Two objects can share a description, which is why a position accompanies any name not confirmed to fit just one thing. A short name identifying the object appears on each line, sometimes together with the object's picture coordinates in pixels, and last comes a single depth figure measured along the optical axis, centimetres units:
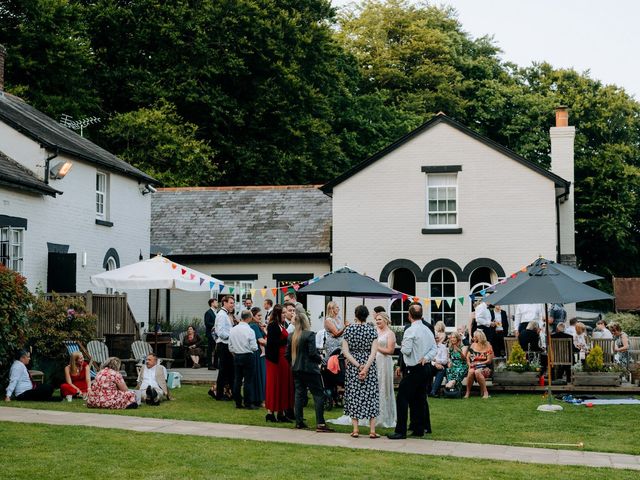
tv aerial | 3155
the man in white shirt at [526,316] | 2254
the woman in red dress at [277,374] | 1423
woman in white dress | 1398
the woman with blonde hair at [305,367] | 1316
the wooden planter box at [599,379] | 1850
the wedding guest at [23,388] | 1594
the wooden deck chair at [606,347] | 1944
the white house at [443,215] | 2769
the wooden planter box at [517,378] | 1906
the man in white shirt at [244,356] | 1564
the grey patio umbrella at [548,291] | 1587
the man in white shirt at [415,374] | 1278
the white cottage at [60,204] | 2169
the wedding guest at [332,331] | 1443
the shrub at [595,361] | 1866
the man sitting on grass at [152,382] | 1603
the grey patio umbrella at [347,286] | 1767
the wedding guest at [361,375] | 1271
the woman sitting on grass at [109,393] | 1521
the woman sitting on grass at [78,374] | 1686
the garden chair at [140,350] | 1989
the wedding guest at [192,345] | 2514
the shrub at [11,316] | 1655
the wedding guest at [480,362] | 1848
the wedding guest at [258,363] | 1606
